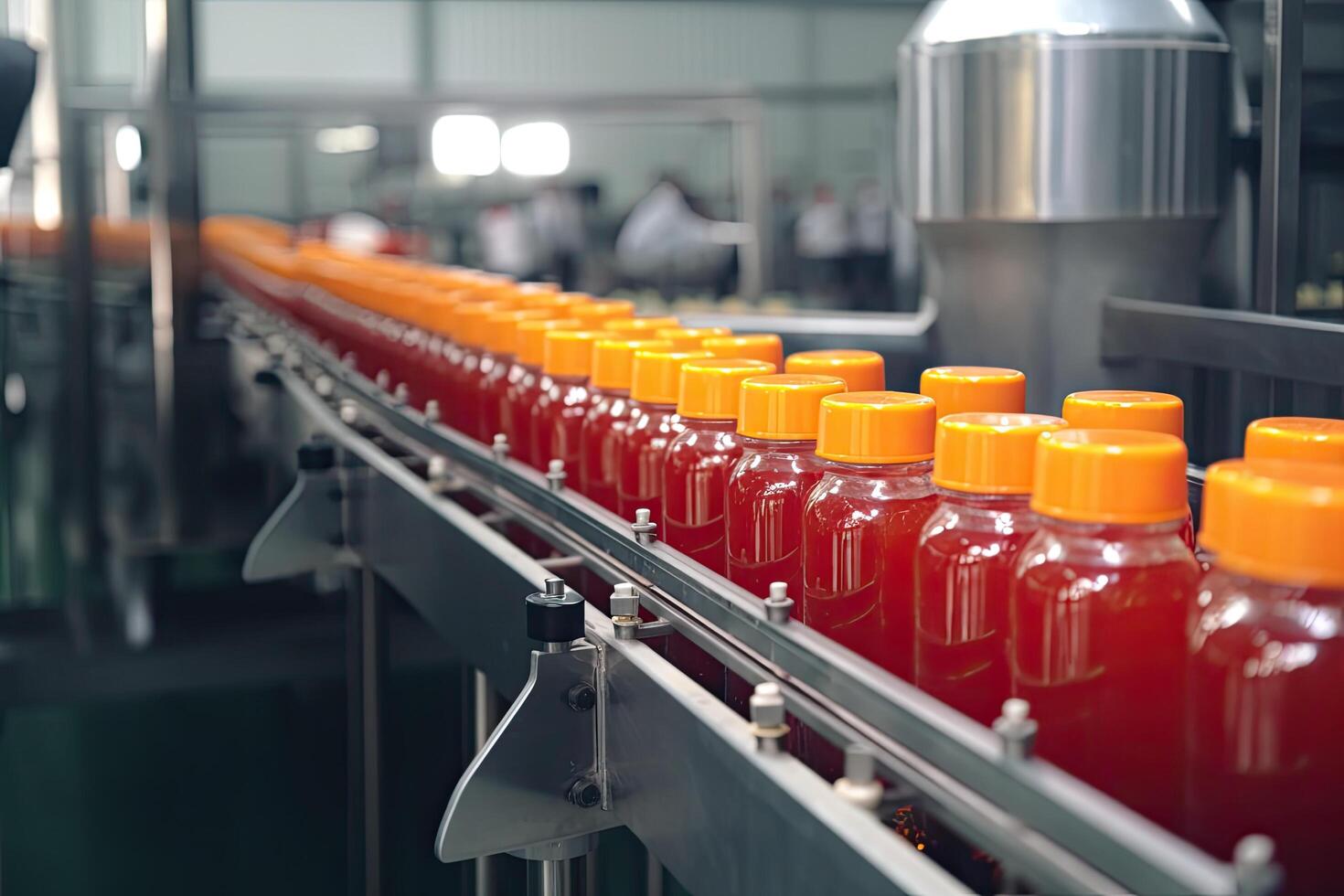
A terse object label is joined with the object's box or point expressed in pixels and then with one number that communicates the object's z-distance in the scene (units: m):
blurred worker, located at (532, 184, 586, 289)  7.41
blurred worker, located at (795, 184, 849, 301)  9.06
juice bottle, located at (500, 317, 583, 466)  1.16
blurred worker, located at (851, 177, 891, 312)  8.88
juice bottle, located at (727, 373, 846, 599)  0.74
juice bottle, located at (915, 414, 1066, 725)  0.58
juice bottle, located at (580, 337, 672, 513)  0.96
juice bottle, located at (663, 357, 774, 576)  0.81
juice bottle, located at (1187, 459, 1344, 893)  0.45
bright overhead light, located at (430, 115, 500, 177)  7.80
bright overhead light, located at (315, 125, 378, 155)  10.62
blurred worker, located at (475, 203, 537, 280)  7.20
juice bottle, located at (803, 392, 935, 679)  0.66
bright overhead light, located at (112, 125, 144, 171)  4.57
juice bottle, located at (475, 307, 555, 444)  1.25
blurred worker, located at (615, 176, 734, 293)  6.95
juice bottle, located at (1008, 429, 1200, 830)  0.52
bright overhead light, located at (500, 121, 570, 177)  8.83
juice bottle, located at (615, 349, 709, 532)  0.88
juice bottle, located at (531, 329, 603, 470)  1.05
